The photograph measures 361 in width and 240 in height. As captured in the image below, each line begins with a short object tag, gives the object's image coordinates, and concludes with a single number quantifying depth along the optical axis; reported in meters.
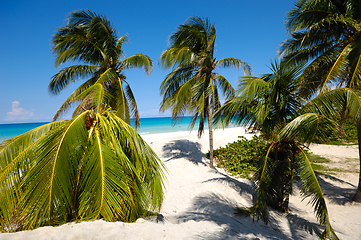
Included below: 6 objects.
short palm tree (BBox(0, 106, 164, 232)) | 2.57
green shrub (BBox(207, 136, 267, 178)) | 9.27
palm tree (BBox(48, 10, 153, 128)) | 6.61
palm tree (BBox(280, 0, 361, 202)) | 5.57
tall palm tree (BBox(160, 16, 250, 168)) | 8.59
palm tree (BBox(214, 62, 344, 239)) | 4.04
